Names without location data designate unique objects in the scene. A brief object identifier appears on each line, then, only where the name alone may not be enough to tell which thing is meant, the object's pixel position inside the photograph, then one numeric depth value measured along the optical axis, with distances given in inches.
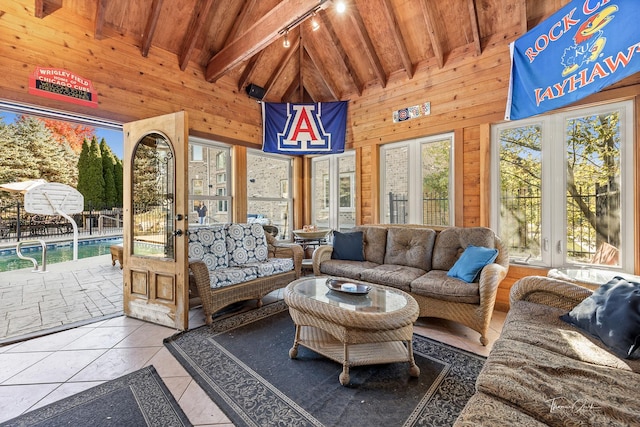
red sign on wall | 108.2
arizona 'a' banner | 190.2
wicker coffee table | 75.2
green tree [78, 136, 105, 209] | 417.4
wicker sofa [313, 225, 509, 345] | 101.0
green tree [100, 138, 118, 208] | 441.7
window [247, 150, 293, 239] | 199.2
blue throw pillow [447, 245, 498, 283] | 106.6
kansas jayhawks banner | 84.2
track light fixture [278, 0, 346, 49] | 105.3
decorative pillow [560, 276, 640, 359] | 54.3
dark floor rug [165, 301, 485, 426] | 64.2
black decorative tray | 93.5
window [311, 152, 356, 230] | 202.2
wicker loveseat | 113.9
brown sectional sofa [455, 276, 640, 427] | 36.9
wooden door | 110.5
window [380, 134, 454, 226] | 158.9
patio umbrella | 291.2
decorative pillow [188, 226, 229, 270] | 126.9
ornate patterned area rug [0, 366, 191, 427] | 62.9
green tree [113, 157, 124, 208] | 454.3
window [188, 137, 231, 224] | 169.2
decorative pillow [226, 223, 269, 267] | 141.9
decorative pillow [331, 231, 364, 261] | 150.6
